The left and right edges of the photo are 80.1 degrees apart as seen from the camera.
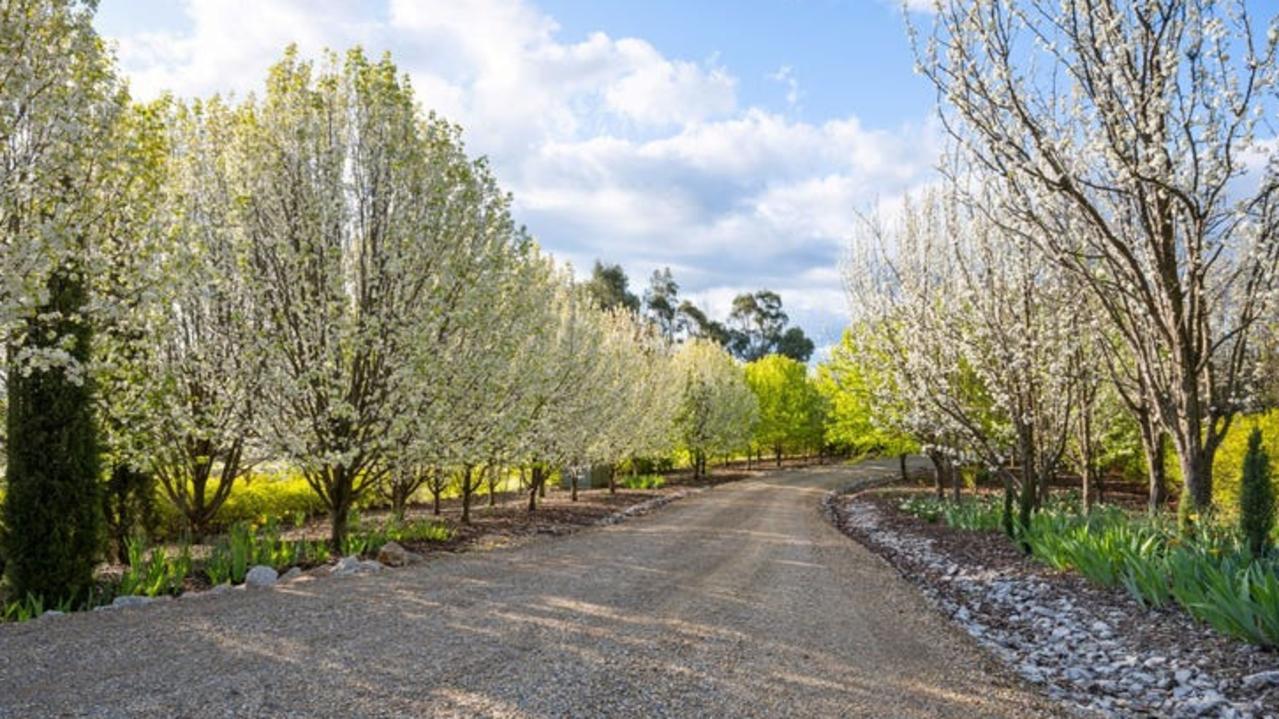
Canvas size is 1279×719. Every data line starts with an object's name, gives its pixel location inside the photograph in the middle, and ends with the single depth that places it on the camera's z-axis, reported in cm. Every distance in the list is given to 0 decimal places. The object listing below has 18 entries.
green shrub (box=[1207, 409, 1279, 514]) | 1623
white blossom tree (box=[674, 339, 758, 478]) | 3253
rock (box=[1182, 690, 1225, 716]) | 511
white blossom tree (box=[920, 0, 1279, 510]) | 778
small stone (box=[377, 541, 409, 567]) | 1027
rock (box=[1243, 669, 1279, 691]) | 521
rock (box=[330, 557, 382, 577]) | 935
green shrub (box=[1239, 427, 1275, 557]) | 934
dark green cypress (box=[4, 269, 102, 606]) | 768
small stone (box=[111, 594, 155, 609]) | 759
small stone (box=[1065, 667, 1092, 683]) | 592
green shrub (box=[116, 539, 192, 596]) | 802
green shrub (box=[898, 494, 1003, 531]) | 1366
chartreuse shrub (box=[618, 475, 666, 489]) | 2803
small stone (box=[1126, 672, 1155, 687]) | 567
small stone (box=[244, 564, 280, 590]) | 852
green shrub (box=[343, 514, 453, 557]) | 1077
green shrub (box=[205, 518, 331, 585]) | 881
